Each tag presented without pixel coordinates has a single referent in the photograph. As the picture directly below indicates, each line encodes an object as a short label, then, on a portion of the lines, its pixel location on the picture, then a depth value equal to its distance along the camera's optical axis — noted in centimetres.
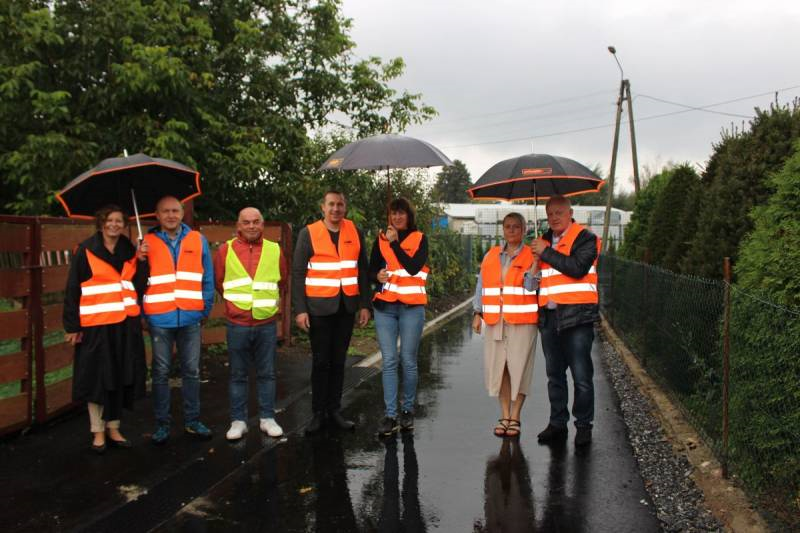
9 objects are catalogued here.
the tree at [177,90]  950
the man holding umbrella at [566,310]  560
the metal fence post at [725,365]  487
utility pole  2726
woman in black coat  538
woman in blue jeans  604
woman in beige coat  587
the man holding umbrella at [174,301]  569
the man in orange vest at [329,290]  600
